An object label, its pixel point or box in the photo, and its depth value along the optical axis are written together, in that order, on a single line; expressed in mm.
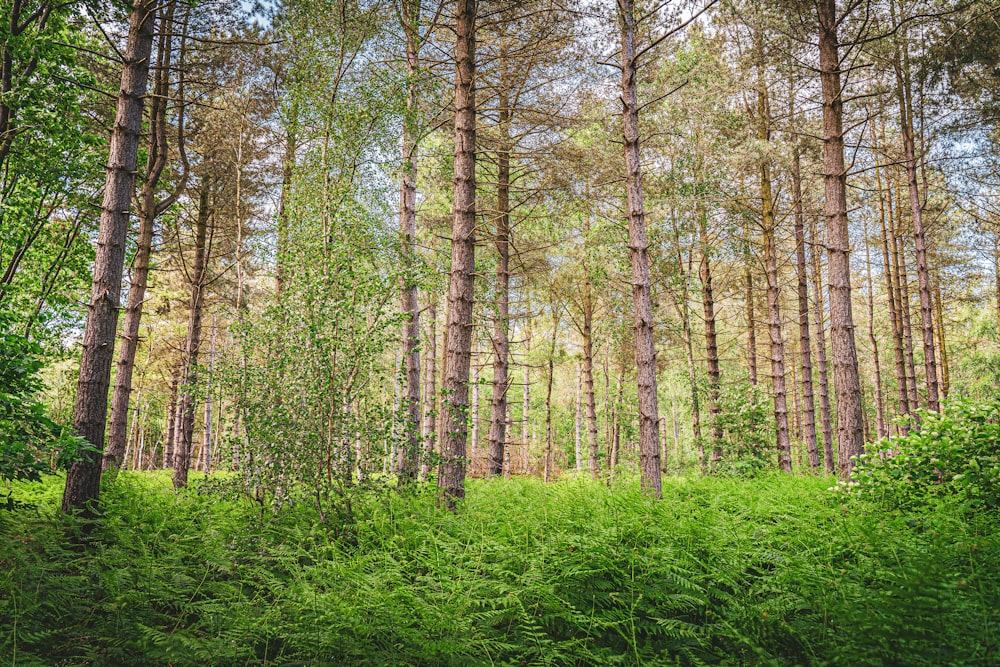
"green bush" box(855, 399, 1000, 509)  5598
